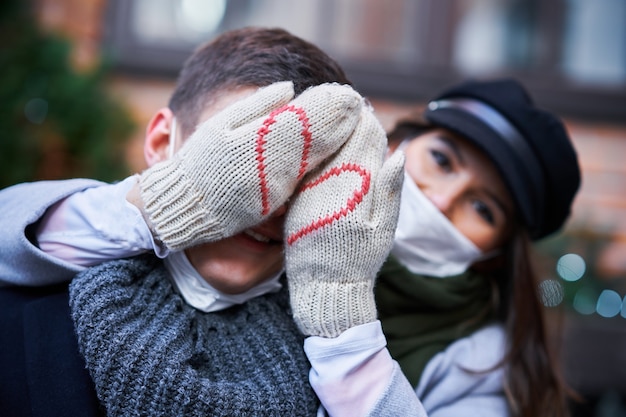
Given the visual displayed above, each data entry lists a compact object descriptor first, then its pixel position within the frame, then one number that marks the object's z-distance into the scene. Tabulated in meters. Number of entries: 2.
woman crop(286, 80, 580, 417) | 1.40
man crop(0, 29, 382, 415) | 0.91
